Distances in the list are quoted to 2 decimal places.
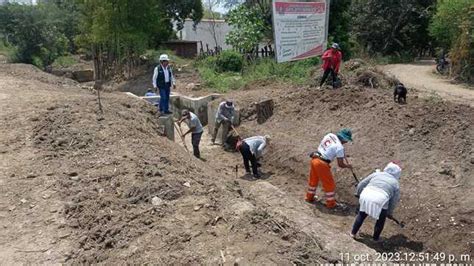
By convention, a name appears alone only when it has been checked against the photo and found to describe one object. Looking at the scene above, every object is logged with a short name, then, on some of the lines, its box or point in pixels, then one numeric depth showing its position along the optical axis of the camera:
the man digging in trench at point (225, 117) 11.15
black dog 10.09
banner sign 14.85
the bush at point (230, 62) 18.14
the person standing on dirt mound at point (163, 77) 9.50
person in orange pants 7.05
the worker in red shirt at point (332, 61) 11.74
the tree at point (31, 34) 23.39
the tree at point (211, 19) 30.67
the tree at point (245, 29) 18.08
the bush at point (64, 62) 25.43
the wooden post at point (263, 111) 12.06
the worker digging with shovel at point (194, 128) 10.10
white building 33.59
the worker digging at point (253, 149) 9.02
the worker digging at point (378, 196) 5.64
